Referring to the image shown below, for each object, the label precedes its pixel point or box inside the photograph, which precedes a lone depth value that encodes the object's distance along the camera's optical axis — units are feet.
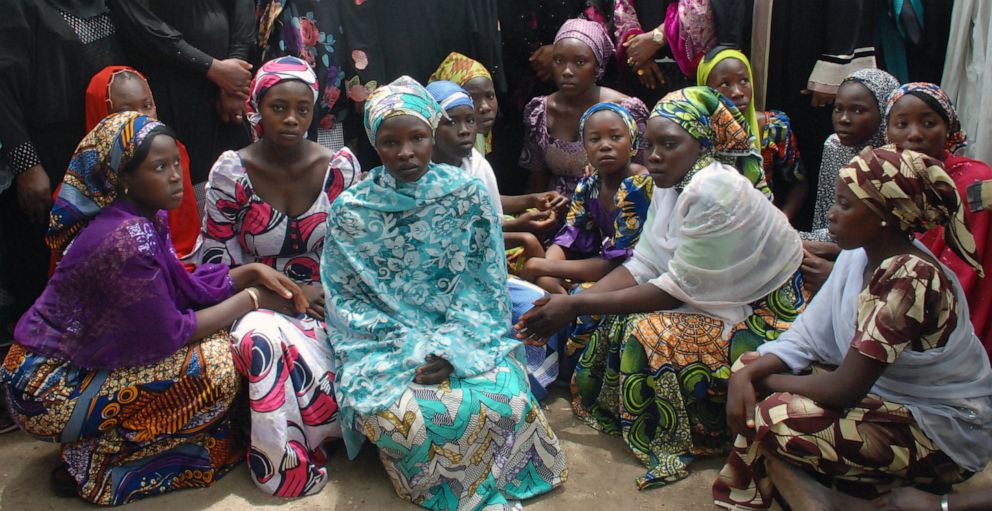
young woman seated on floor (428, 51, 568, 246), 16.15
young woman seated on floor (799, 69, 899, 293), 14.65
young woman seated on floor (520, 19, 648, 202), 17.62
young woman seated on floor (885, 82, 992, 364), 12.96
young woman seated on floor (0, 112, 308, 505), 11.42
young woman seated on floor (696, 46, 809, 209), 16.20
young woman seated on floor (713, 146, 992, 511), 9.59
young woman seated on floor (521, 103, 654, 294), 14.07
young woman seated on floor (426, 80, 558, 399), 14.55
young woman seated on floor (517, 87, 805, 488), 12.29
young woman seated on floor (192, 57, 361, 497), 12.21
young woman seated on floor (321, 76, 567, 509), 11.57
